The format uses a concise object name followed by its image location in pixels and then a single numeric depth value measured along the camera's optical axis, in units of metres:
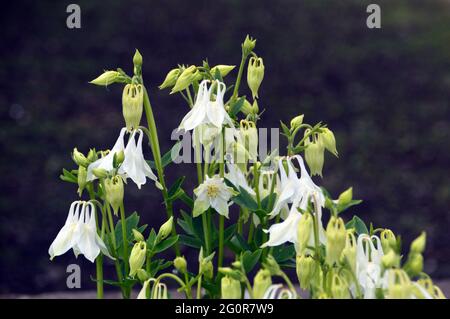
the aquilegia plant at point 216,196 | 1.40
